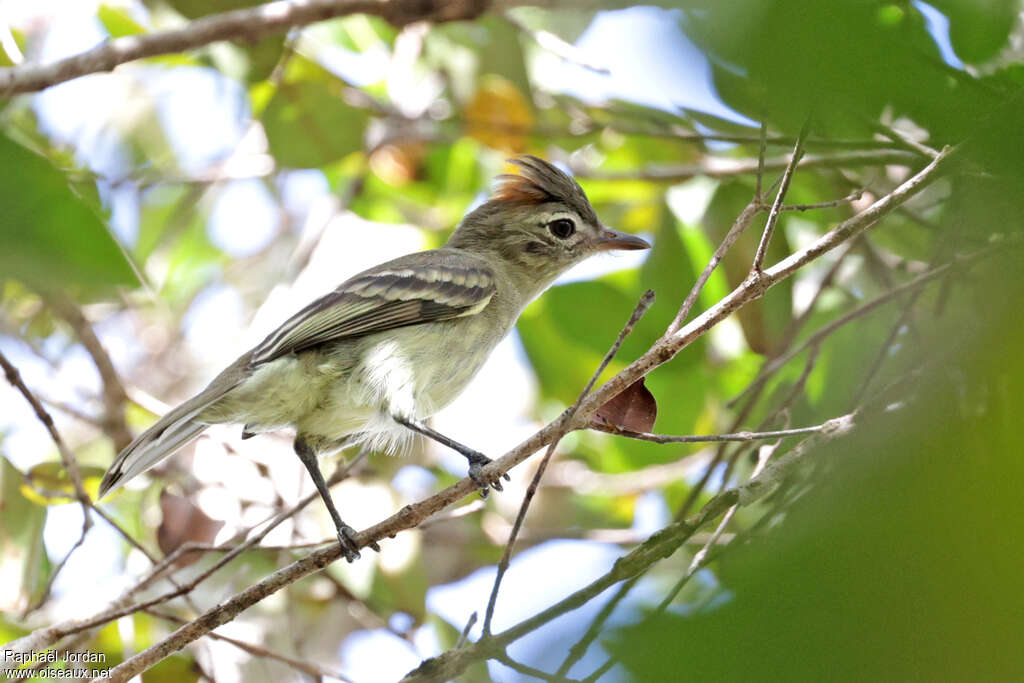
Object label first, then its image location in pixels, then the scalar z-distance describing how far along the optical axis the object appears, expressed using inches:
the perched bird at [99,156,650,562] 299.3
